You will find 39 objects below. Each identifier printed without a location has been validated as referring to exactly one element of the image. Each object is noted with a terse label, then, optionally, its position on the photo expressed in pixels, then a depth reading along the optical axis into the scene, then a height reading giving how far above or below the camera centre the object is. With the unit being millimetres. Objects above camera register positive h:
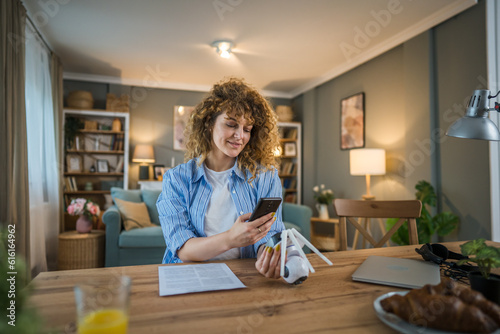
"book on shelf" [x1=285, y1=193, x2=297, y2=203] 6024 -652
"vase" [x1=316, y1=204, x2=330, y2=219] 4695 -699
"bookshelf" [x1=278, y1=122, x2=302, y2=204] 5992 +35
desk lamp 1068 +123
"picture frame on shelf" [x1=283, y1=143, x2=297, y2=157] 6066 +221
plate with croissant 571 -271
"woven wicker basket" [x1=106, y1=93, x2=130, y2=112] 5148 +962
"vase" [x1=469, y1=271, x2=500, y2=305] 718 -279
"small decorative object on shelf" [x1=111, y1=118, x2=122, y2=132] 5160 +606
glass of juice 517 -224
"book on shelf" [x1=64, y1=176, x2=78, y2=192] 4984 -277
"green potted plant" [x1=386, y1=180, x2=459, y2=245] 2939 -576
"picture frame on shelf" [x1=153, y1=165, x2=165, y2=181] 5503 -138
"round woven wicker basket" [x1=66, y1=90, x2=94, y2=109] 4984 +980
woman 1312 -46
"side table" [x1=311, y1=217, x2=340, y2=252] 4414 -1061
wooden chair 1647 -257
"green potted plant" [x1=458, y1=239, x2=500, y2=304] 716 -241
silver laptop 909 -334
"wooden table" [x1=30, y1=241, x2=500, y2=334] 648 -321
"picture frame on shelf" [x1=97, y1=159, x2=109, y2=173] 5305 -27
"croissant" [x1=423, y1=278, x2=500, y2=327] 583 -251
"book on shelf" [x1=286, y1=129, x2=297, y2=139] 6043 +513
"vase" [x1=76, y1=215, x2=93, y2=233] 3643 -658
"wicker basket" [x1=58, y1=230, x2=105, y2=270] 3500 -919
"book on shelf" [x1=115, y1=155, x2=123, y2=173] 5387 -47
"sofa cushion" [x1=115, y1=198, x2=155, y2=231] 3588 -559
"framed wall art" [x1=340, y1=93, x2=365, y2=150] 4438 +549
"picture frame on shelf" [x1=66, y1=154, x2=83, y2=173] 5055 +11
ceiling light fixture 3873 +1373
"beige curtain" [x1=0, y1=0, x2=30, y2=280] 2398 +289
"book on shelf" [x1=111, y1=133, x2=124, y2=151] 5277 +350
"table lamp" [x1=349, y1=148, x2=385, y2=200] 3717 -2
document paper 844 -322
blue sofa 3396 -822
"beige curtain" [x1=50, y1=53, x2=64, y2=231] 4112 +827
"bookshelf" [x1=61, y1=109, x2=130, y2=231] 4992 +168
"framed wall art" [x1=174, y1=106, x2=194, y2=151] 5828 +672
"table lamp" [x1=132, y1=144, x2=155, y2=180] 5285 +109
